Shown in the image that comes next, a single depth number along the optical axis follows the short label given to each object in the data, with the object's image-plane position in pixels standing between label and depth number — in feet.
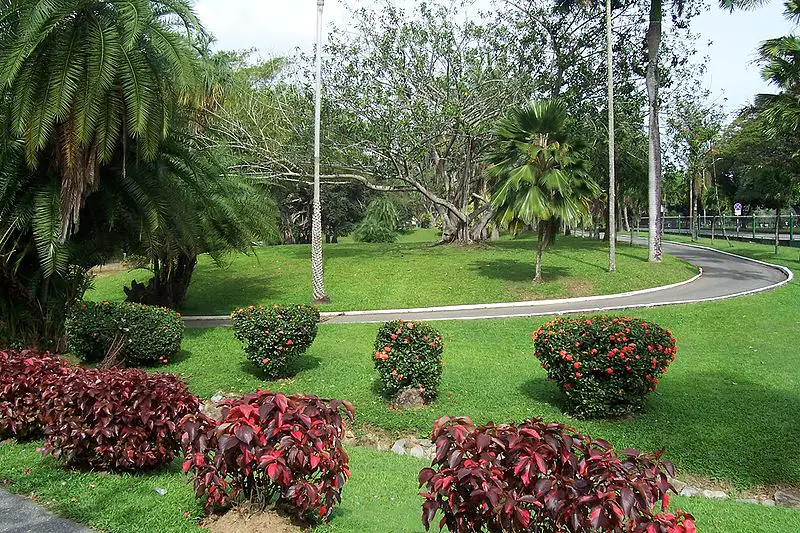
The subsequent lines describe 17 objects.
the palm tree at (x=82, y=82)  31.22
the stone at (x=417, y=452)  22.71
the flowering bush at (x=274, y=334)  29.27
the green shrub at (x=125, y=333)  32.99
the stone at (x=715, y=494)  19.40
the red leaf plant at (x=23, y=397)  19.35
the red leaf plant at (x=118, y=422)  15.89
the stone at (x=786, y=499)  18.72
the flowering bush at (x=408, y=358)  25.67
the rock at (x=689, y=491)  19.66
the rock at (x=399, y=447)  23.11
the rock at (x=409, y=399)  26.00
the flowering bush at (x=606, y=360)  22.63
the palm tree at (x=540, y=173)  52.75
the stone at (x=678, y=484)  20.08
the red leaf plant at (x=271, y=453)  12.30
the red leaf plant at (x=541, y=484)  9.43
